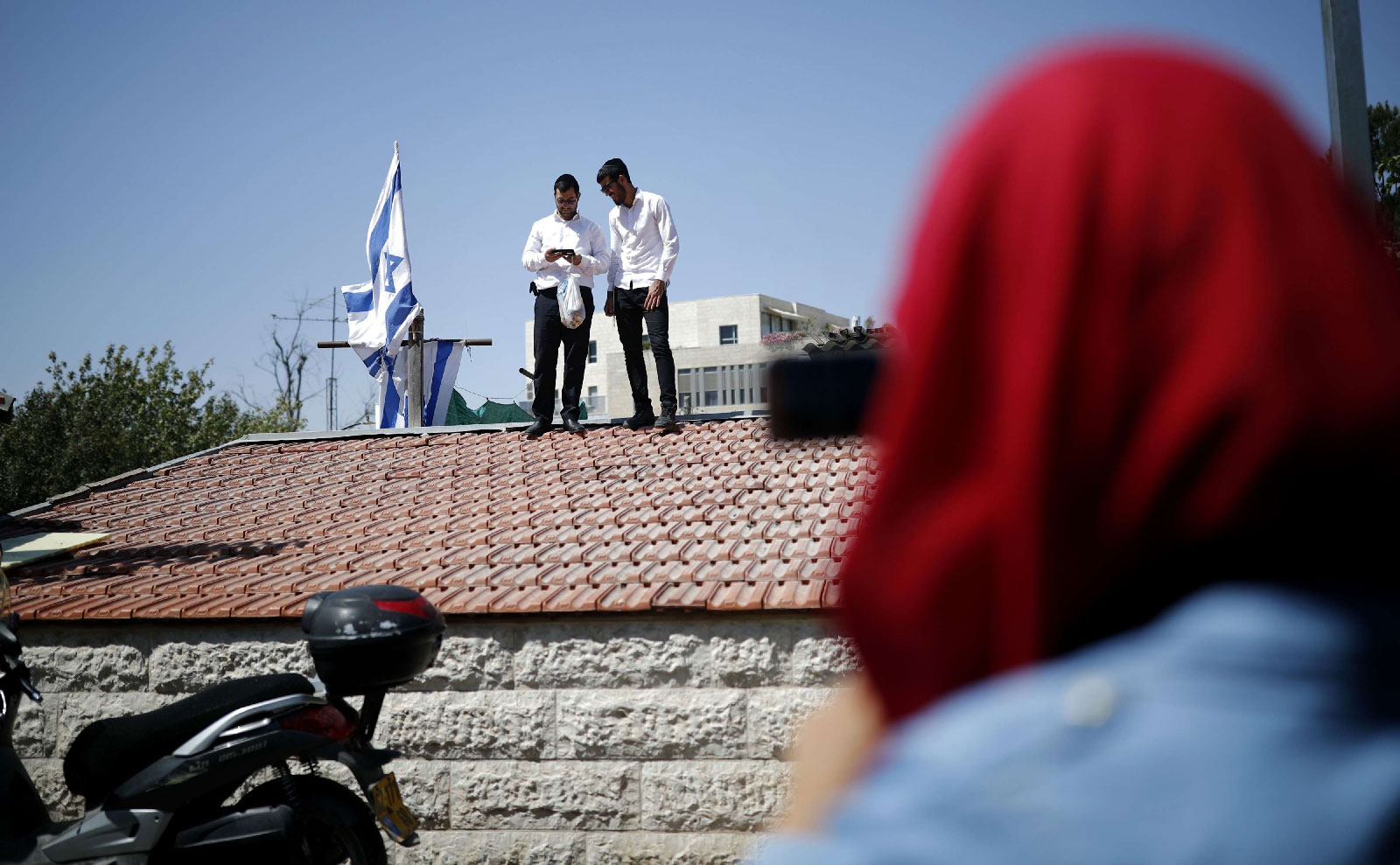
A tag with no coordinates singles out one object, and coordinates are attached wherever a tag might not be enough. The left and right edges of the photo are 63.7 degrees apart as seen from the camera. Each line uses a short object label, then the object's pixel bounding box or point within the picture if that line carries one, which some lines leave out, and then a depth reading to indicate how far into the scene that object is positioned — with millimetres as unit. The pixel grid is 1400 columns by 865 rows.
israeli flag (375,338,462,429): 14727
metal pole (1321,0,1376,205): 5273
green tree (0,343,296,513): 34844
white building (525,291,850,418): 74312
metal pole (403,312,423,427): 14133
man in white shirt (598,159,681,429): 10266
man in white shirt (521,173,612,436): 10367
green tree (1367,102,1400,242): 27027
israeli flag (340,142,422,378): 14312
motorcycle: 4164
